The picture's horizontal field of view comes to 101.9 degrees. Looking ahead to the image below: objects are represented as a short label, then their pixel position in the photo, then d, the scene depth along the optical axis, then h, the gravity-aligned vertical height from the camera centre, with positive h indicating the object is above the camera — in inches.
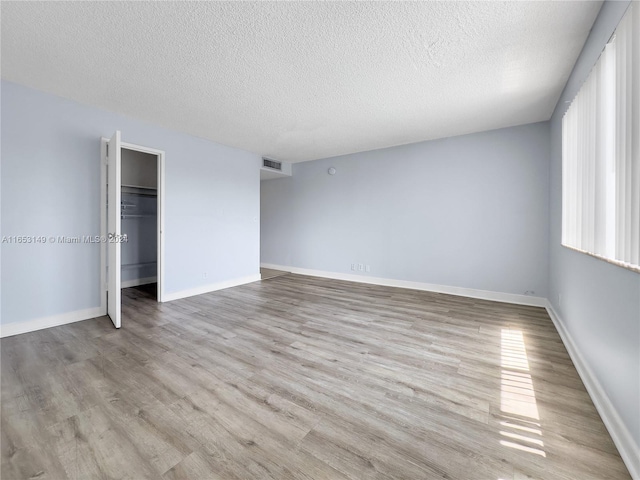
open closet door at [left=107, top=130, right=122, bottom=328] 118.3 +6.7
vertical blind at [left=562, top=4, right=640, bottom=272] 51.8 +22.6
